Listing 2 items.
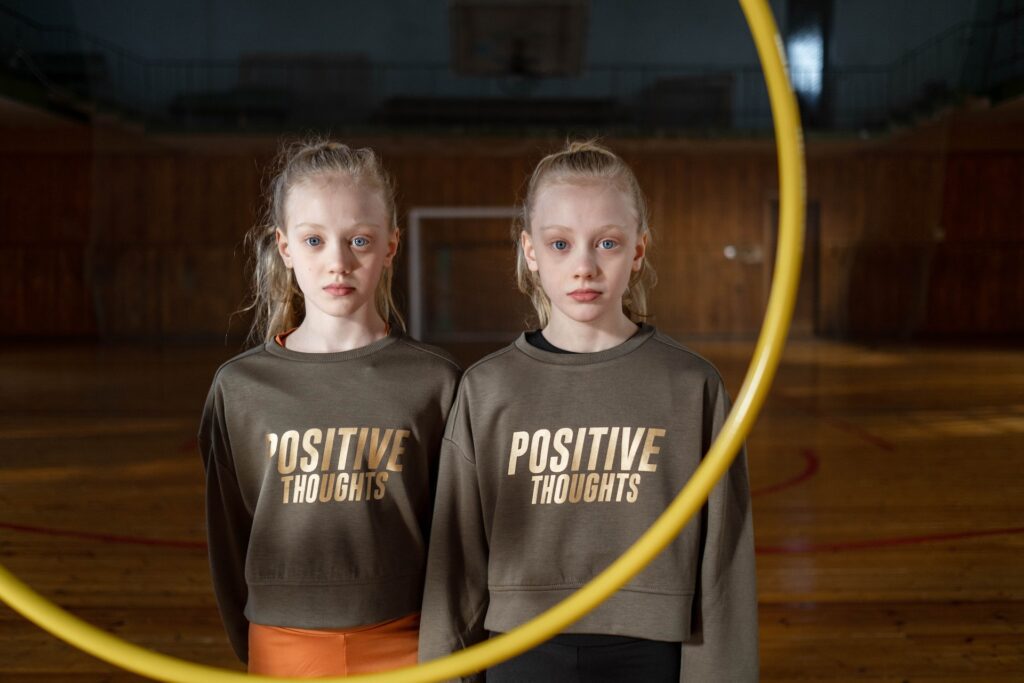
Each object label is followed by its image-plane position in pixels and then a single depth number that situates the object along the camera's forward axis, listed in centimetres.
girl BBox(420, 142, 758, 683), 149
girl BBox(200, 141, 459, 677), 156
